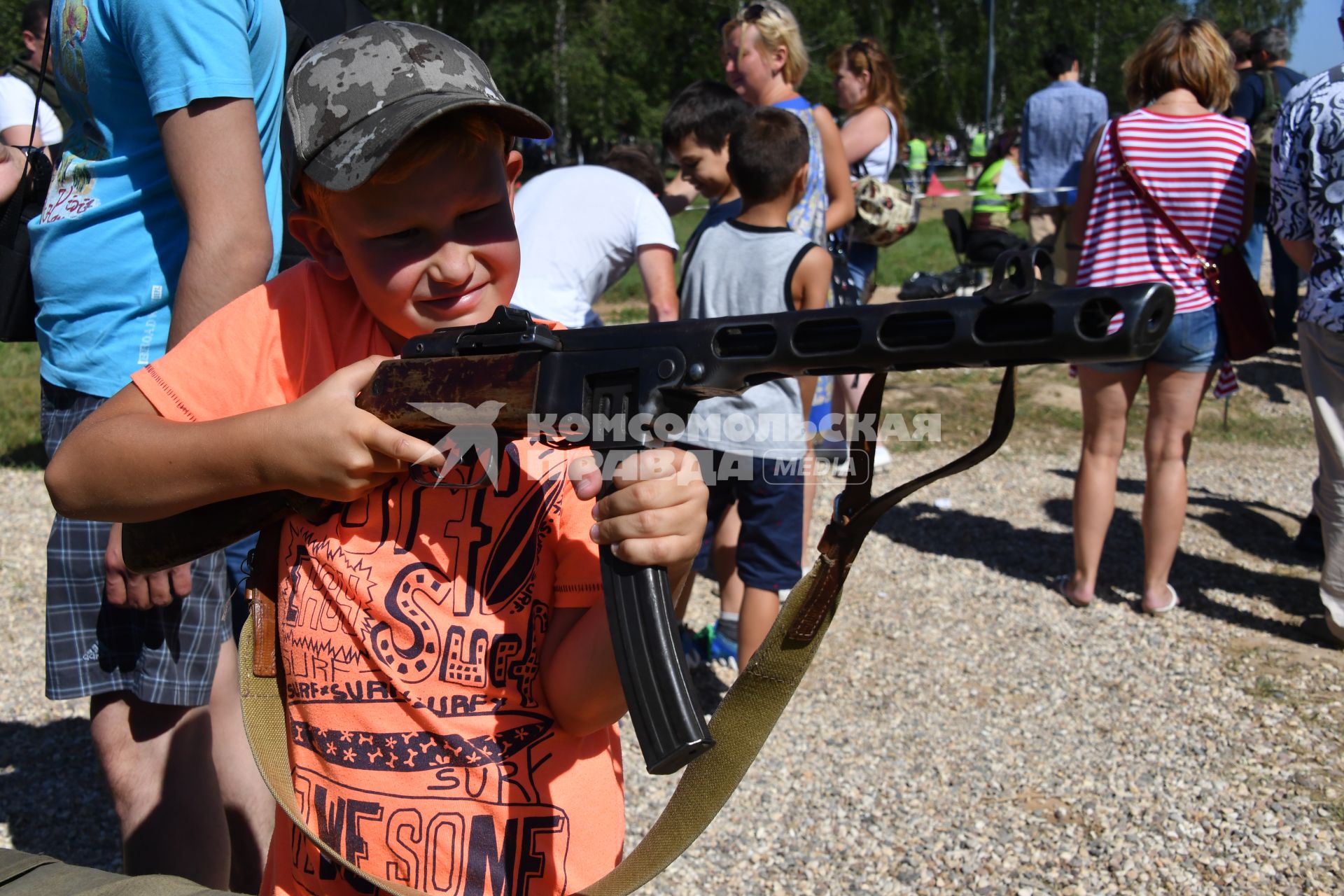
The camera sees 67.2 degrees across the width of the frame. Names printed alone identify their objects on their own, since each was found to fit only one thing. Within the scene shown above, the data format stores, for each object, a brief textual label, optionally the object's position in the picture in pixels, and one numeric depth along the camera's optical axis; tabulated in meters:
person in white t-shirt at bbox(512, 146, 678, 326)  4.17
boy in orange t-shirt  1.59
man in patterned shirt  4.18
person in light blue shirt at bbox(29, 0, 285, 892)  1.98
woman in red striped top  4.58
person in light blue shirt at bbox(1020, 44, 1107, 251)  9.46
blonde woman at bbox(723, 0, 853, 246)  5.29
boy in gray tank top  4.02
